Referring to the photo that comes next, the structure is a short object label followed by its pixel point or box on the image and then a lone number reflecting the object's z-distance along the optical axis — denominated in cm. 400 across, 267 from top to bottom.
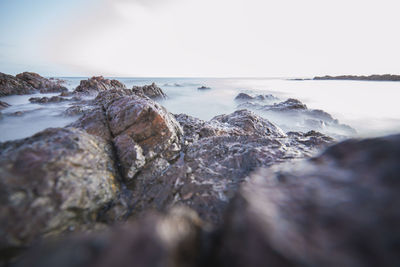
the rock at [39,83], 1520
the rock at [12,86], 1180
